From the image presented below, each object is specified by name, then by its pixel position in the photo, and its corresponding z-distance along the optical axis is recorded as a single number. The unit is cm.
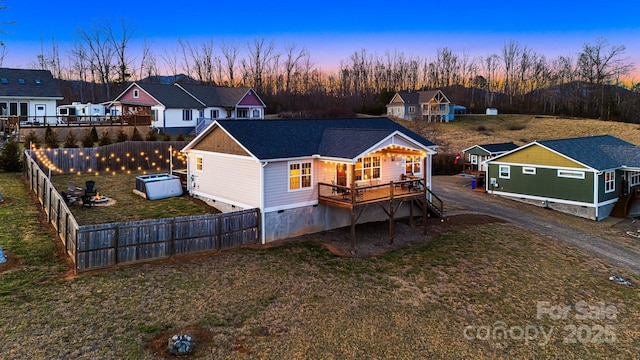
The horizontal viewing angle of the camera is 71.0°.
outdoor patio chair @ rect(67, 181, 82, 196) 2134
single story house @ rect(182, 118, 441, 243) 1839
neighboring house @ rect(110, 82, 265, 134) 4291
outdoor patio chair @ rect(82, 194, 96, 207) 2044
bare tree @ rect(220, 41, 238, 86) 7812
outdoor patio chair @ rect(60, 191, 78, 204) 2067
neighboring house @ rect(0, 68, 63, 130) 3897
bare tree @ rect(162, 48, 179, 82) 7844
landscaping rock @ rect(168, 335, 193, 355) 970
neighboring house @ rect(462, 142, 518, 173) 3744
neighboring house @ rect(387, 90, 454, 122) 7000
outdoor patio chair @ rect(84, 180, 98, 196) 2095
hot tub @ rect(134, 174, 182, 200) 2298
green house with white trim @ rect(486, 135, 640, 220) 2644
